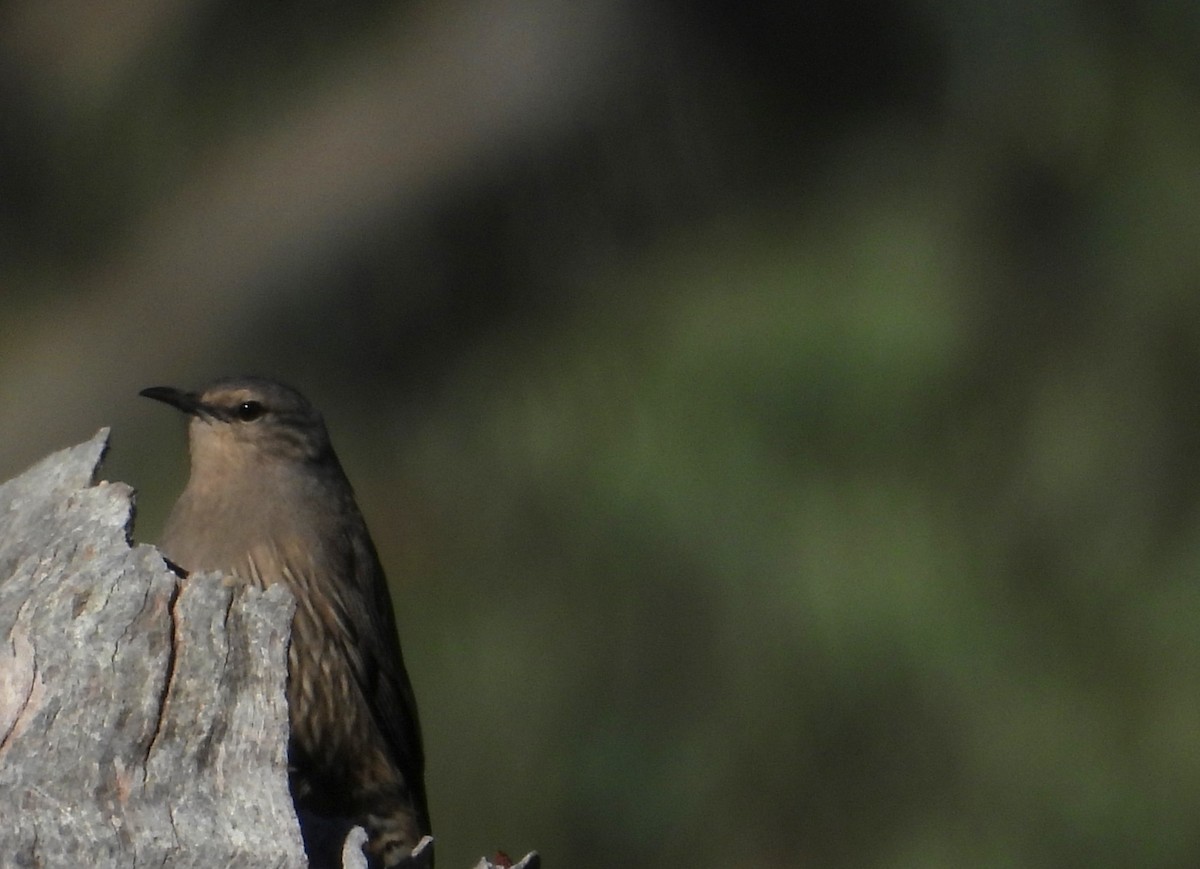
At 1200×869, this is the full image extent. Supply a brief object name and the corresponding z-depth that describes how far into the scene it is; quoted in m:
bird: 8.34
